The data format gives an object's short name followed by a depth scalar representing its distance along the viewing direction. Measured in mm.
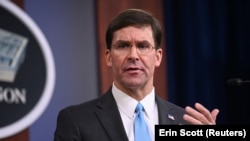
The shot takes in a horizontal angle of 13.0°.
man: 3023
